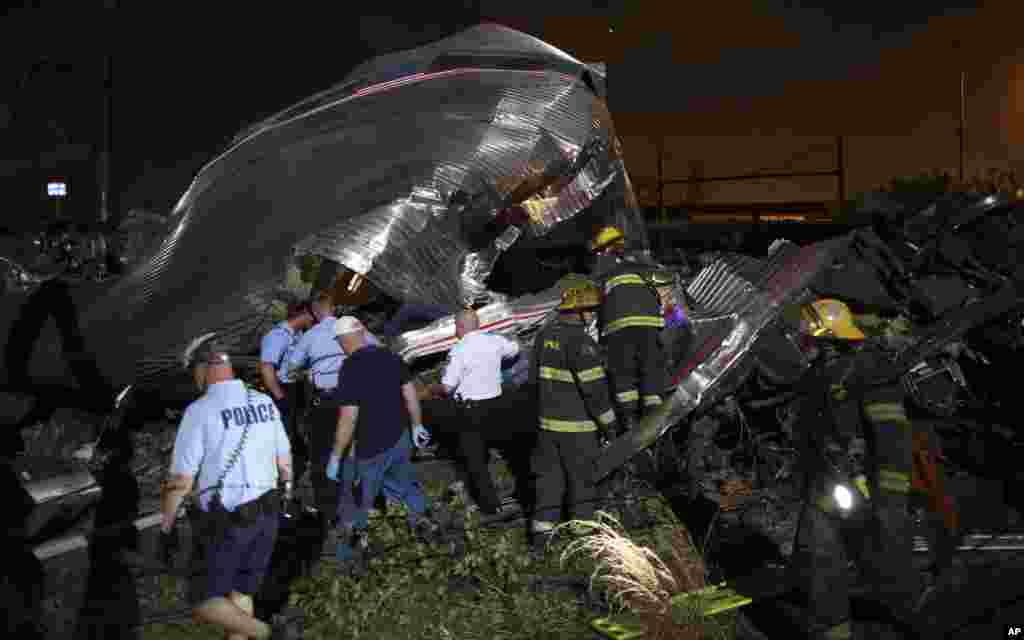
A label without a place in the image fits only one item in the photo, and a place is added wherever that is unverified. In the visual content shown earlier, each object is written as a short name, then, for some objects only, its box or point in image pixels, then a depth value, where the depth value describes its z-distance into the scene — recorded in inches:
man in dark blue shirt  232.1
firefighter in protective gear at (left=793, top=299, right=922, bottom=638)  164.1
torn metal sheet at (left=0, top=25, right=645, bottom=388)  312.5
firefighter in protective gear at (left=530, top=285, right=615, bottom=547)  237.8
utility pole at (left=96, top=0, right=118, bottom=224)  459.8
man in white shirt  270.1
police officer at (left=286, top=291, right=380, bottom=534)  276.7
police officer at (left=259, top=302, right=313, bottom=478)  292.5
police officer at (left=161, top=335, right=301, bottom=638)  168.1
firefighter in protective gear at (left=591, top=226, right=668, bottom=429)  262.1
